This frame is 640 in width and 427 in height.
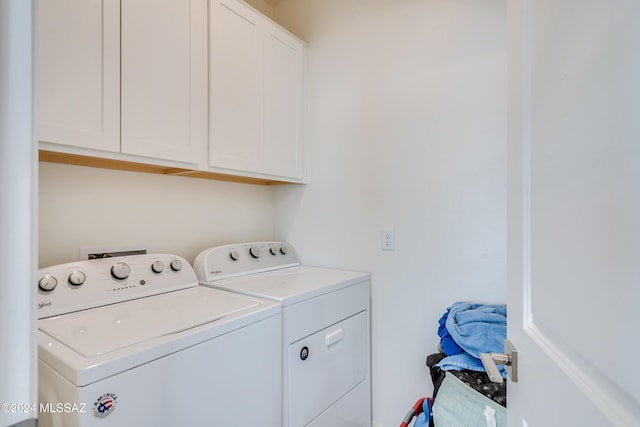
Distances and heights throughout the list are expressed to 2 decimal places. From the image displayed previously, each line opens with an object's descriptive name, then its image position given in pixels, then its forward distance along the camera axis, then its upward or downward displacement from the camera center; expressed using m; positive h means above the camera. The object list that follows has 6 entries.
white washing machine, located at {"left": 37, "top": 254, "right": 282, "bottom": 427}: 0.72 -0.37
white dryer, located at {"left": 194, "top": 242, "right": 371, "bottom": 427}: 1.23 -0.52
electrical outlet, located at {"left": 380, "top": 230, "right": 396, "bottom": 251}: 1.72 -0.15
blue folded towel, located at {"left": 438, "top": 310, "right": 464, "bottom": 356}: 1.27 -0.55
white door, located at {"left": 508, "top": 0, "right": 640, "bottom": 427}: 0.33 +0.00
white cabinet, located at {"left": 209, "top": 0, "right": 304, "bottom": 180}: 1.51 +0.68
